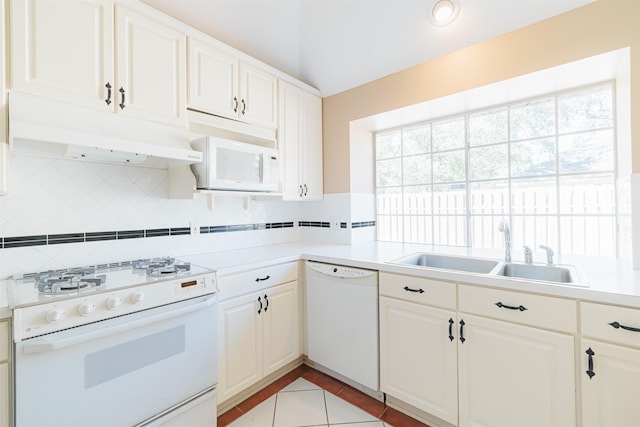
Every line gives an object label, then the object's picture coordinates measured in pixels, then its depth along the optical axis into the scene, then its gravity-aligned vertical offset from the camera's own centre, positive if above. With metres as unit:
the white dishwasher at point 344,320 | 1.80 -0.73
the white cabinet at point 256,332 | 1.71 -0.78
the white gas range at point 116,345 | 1.06 -0.56
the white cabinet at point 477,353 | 1.24 -0.71
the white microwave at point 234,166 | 1.75 +0.33
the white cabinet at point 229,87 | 1.82 +0.90
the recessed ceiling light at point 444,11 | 1.79 +1.29
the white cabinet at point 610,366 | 1.09 -0.62
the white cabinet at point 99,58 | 1.26 +0.80
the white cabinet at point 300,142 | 2.40 +0.65
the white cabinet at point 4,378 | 1.05 -0.59
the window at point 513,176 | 1.82 +0.28
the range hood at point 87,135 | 1.21 +0.39
